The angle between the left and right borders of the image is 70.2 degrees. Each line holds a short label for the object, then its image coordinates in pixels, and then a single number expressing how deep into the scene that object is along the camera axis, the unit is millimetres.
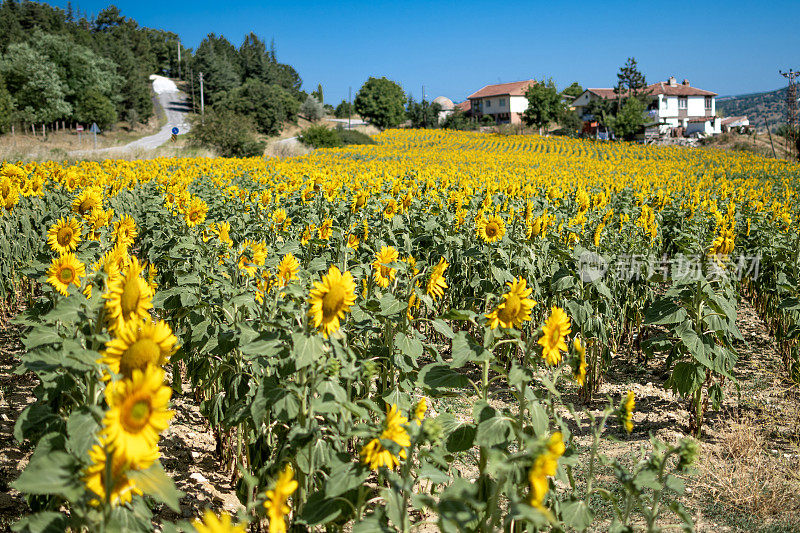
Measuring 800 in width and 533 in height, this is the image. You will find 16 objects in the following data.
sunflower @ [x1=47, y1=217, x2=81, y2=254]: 3520
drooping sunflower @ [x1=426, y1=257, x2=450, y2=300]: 3090
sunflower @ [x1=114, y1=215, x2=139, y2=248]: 3588
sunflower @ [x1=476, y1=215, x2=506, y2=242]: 5051
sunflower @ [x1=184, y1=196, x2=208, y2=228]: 5180
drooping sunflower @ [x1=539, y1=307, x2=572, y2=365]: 2365
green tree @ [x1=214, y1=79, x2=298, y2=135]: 57250
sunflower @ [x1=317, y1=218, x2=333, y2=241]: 5011
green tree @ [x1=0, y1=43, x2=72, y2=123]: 49656
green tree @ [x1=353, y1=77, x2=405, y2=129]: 78688
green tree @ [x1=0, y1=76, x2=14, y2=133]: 44219
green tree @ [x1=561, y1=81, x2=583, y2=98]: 94938
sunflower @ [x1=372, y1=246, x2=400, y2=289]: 3219
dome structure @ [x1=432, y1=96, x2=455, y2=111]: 117994
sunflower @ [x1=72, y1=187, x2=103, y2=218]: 4474
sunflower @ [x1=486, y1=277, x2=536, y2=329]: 2498
